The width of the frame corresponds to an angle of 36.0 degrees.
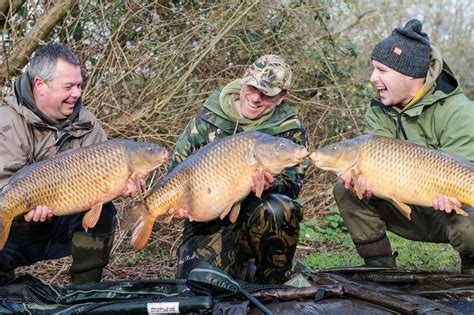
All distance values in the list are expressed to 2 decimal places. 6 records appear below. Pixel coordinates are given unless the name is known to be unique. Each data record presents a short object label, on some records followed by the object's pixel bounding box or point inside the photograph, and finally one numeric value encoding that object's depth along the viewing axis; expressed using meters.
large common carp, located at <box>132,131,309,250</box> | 2.42
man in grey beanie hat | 2.73
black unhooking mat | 1.94
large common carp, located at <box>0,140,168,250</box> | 2.41
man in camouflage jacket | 2.70
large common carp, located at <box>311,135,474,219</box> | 2.41
